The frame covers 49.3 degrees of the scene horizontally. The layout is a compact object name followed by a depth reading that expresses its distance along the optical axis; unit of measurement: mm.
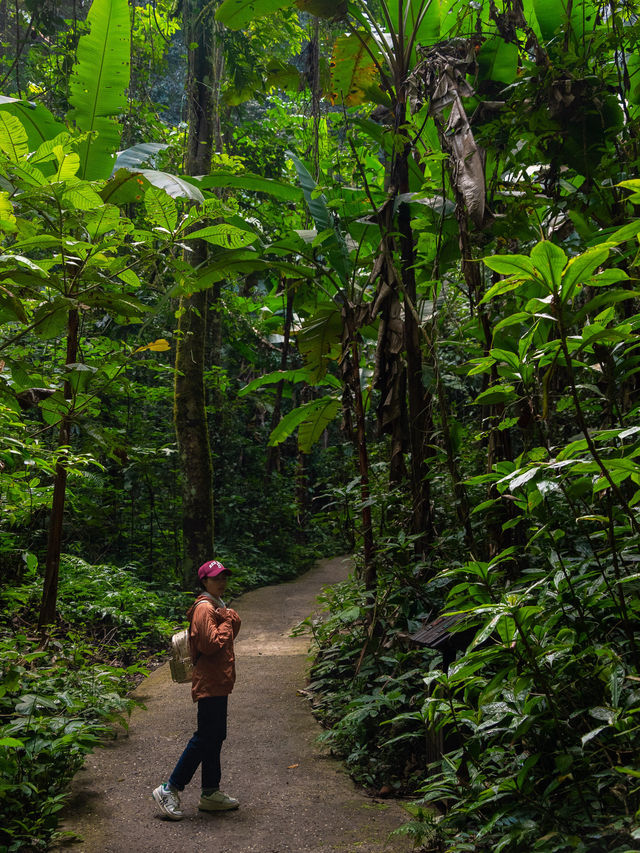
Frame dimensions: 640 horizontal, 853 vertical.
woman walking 4184
